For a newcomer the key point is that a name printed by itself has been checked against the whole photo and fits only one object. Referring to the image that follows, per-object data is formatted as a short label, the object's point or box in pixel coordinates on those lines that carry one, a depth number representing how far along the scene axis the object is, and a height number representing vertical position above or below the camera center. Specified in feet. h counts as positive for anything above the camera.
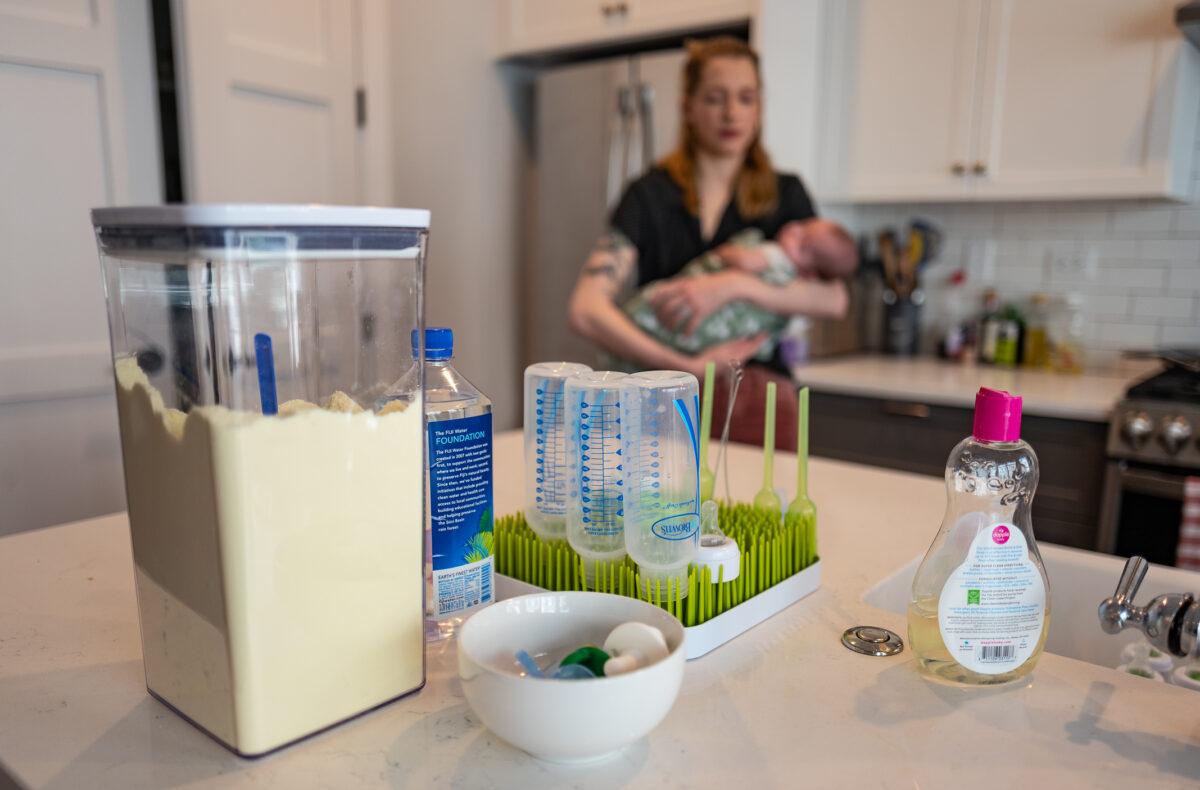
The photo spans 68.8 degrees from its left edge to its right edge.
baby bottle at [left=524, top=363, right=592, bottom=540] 2.95 -0.67
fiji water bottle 2.64 -0.73
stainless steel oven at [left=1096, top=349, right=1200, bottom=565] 6.63 -1.59
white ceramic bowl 1.99 -1.03
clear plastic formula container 1.99 -0.49
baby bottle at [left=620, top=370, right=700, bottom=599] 2.61 -0.65
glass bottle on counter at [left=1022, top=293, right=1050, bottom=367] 9.18 -0.82
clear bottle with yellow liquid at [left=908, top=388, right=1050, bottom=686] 2.48 -0.89
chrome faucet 2.32 -0.97
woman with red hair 7.18 +0.24
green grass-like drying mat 2.69 -1.02
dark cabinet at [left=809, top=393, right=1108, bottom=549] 7.22 -1.69
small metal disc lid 2.77 -1.23
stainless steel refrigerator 8.68 +1.03
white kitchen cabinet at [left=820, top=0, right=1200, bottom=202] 7.52 +1.43
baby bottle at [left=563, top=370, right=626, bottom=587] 2.70 -0.67
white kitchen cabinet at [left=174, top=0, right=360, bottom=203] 7.66 +1.42
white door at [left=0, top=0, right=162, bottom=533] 6.87 +0.19
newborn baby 7.20 -0.12
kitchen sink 3.41 -1.34
